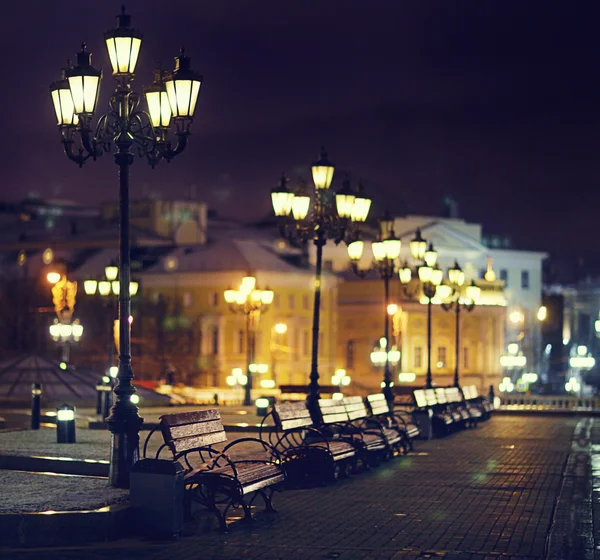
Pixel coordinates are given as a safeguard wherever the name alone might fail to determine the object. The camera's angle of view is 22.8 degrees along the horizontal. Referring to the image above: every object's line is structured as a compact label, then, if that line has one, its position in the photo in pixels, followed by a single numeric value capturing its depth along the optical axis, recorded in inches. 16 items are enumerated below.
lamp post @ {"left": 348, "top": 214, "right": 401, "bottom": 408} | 1245.7
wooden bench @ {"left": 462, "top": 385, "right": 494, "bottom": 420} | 1571.1
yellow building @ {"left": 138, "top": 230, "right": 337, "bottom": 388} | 3634.4
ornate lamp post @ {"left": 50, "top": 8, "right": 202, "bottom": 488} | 622.5
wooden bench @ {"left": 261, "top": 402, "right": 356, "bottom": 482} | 731.4
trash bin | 536.7
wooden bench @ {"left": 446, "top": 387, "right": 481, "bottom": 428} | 1385.3
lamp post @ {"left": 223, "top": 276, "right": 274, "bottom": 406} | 1865.2
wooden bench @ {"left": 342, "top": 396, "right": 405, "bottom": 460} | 845.8
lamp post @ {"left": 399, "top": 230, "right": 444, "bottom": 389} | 1460.4
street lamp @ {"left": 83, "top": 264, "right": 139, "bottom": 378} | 1592.0
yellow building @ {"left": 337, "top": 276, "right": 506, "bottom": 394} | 3821.4
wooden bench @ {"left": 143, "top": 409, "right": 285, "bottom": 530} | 574.9
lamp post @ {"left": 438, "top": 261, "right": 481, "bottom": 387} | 1750.7
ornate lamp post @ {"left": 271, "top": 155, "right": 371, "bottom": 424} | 992.2
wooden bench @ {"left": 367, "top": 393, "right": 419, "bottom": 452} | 968.9
